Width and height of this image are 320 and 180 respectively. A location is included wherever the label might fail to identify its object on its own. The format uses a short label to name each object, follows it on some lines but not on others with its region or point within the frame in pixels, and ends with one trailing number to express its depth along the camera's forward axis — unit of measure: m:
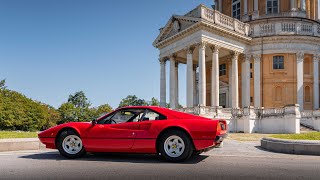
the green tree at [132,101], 95.15
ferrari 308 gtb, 7.66
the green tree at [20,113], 52.66
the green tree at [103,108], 88.22
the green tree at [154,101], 92.55
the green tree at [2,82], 70.99
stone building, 32.34
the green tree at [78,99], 112.75
